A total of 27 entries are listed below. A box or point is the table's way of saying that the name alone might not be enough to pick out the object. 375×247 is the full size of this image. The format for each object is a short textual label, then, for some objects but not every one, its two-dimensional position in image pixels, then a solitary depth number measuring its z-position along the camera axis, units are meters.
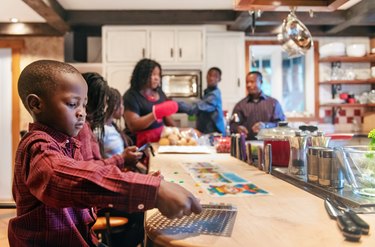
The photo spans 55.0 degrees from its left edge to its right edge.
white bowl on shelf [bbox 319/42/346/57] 4.42
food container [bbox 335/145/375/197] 0.93
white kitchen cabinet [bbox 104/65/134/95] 4.10
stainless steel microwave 4.06
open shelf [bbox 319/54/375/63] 4.41
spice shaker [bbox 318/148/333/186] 1.03
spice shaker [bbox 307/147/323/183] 1.07
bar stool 1.57
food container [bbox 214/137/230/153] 2.08
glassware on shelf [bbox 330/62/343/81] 4.47
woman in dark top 2.56
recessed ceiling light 3.95
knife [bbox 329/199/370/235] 0.65
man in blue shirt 3.57
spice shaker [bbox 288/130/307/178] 1.26
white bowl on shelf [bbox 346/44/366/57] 4.39
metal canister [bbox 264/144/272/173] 1.38
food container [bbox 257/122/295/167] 1.45
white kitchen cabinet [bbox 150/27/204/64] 4.11
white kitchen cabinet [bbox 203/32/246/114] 4.33
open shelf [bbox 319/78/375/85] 4.44
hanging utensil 2.35
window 4.66
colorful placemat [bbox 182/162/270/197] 1.02
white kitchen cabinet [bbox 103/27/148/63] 4.09
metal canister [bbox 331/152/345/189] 1.02
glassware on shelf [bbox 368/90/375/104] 4.44
